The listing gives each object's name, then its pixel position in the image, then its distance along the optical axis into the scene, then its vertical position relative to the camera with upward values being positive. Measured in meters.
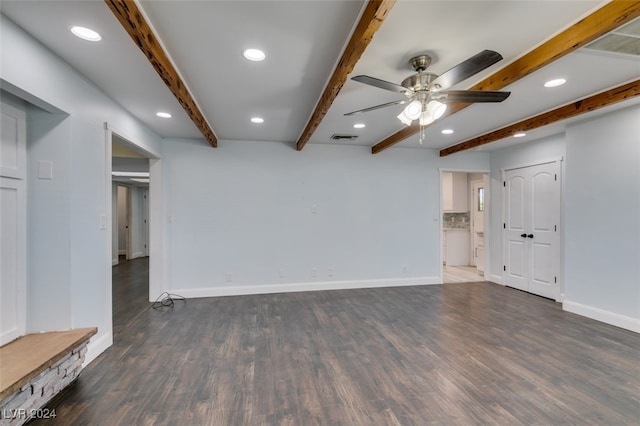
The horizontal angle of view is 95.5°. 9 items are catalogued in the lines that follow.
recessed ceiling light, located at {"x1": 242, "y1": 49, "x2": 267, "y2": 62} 2.16 +1.20
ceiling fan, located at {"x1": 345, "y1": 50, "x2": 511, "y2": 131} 2.08 +0.94
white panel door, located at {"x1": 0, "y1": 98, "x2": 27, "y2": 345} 2.06 -0.08
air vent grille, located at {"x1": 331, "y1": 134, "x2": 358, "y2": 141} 4.55 +1.18
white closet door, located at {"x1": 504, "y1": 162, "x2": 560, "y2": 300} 4.49 -0.30
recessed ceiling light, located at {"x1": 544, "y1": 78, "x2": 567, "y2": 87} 2.65 +1.19
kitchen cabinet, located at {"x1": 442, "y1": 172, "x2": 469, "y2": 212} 7.44 +0.46
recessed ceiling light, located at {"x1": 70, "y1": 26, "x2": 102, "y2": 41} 1.87 +1.18
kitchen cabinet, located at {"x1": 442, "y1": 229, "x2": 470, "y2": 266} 7.39 -0.92
